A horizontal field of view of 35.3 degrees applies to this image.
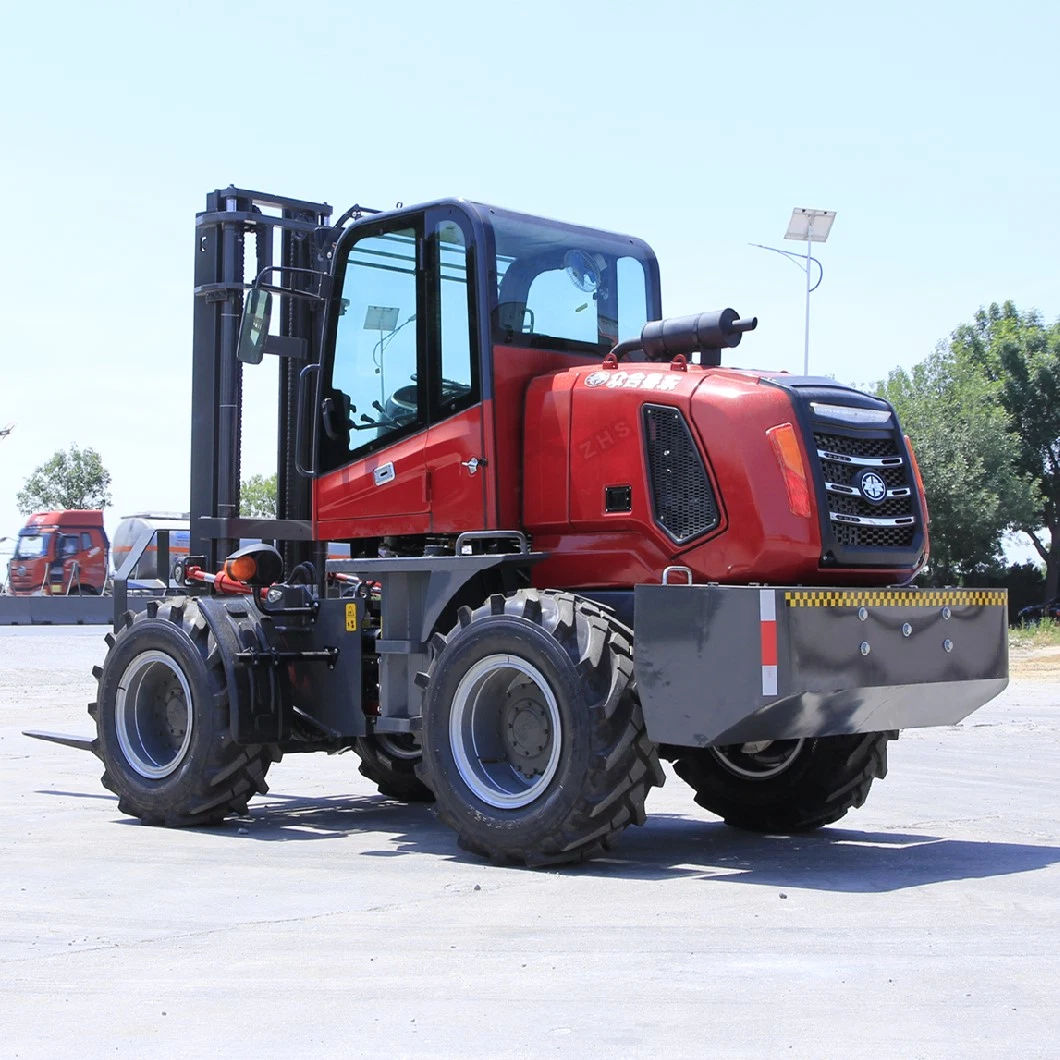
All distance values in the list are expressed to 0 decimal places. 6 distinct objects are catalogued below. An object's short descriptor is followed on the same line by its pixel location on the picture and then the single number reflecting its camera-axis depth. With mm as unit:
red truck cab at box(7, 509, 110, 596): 51219
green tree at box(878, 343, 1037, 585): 56375
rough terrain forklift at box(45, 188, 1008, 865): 8297
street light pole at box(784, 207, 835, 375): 38156
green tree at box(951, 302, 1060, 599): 63656
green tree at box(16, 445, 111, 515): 91812
